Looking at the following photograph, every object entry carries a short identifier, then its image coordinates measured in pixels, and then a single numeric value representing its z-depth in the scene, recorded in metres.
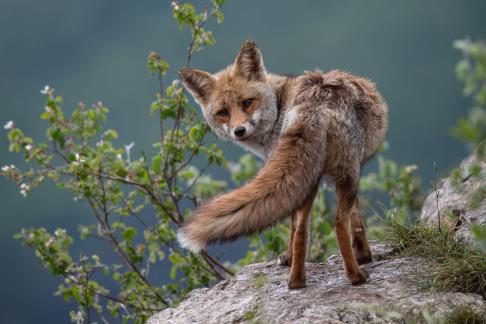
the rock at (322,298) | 8.70
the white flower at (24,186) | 15.00
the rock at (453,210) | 11.32
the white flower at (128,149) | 16.06
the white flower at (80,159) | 14.30
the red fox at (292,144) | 8.16
